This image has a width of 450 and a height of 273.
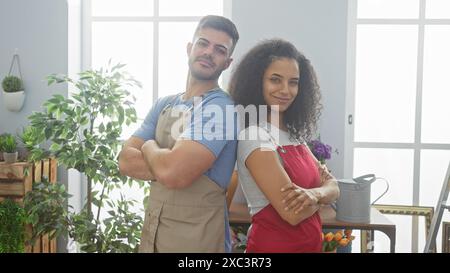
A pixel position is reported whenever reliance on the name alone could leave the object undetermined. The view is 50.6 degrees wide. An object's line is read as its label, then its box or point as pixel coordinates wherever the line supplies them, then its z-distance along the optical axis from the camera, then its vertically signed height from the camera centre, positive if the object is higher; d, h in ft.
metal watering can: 5.28 -0.97
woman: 3.15 -0.29
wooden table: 5.41 -1.24
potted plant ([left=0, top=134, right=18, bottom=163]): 7.41 -0.60
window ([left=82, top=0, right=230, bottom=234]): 8.64 +1.31
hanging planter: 7.99 +0.30
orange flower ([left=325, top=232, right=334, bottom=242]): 5.82 -1.50
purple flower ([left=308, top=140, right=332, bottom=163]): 6.52 -0.49
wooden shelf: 7.25 -1.06
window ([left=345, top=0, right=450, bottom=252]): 8.04 +0.32
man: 3.11 -0.35
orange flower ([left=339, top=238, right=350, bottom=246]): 5.87 -1.56
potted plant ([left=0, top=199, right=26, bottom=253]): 6.83 -1.69
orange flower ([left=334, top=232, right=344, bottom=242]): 5.89 -1.51
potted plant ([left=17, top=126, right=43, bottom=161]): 6.53 -0.45
